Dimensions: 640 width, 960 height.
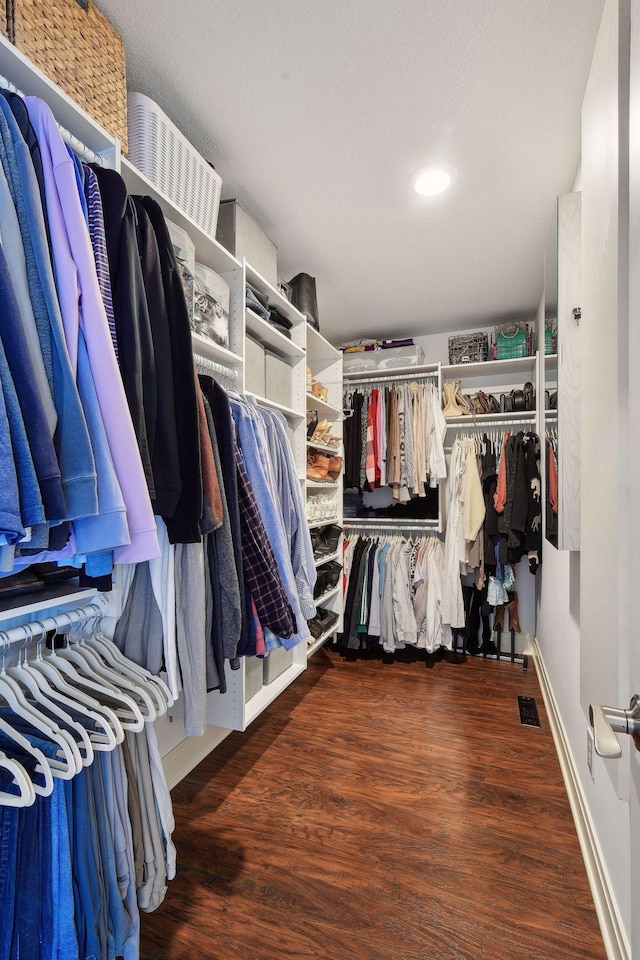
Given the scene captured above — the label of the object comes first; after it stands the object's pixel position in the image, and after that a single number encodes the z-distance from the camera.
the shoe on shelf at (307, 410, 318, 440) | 2.78
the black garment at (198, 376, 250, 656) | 1.39
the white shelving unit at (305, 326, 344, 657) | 2.97
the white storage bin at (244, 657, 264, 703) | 1.85
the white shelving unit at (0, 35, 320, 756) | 0.97
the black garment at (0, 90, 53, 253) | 0.80
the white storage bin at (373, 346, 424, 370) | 3.38
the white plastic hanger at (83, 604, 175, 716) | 1.10
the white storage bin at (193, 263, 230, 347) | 1.60
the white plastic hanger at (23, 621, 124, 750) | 0.90
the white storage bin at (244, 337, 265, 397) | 1.93
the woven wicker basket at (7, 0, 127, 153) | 0.95
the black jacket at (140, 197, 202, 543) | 1.05
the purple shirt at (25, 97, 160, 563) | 0.82
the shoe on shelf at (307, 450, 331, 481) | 2.79
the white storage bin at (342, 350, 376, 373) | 3.50
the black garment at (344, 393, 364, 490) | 3.35
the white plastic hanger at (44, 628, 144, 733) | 0.98
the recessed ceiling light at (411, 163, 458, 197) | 1.80
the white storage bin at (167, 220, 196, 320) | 1.44
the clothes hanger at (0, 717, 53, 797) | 0.76
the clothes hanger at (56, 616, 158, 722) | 1.05
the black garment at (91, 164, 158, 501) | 0.93
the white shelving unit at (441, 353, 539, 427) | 3.20
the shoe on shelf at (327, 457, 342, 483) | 2.98
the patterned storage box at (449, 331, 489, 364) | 3.34
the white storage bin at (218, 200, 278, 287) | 1.87
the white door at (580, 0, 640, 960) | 0.58
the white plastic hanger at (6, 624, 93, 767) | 0.86
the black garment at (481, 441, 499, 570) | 3.09
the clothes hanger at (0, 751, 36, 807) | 0.71
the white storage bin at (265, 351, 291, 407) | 2.18
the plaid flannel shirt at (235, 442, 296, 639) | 1.41
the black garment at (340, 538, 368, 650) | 3.25
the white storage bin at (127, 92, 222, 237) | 1.38
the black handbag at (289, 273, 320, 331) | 2.56
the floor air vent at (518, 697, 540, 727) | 2.35
